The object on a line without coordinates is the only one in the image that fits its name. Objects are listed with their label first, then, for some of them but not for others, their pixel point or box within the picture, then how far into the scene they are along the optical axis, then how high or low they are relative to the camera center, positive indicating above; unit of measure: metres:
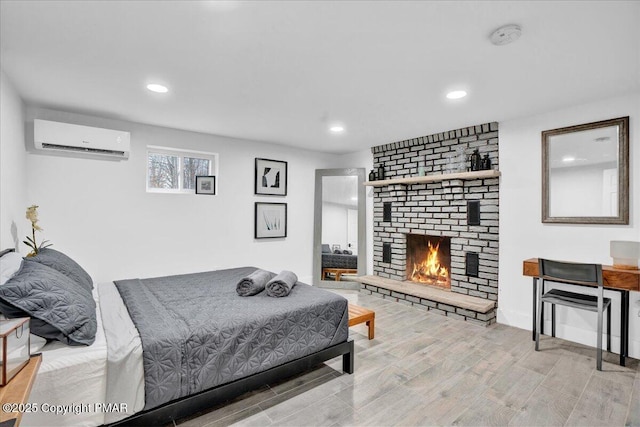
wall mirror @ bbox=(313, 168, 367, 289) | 5.29 -0.20
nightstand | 0.89 -0.61
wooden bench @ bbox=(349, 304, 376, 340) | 2.82 -0.93
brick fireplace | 3.77 +0.00
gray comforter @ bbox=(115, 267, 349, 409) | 1.73 -0.74
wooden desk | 2.53 -0.55
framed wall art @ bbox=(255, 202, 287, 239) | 4.78 -0.08
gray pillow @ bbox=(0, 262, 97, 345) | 1.51 -0.49
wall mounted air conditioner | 3.09 +0.76
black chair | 2.57 -0.64
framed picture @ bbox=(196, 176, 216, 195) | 4.22 +0.40
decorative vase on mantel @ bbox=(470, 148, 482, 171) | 3.78 +0.70
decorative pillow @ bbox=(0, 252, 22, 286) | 1.73 -0.33
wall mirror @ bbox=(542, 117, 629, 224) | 2.83 +0.44
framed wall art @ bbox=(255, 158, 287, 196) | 4.75 +0.59
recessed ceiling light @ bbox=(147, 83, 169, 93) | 2.64 +1.09
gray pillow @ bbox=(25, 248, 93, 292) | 2.30 -0.41
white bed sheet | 1.46 -0.84
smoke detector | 1.78 +1.08
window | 3.98 +0.61
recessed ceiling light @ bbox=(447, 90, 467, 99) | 2.73 +1.10
